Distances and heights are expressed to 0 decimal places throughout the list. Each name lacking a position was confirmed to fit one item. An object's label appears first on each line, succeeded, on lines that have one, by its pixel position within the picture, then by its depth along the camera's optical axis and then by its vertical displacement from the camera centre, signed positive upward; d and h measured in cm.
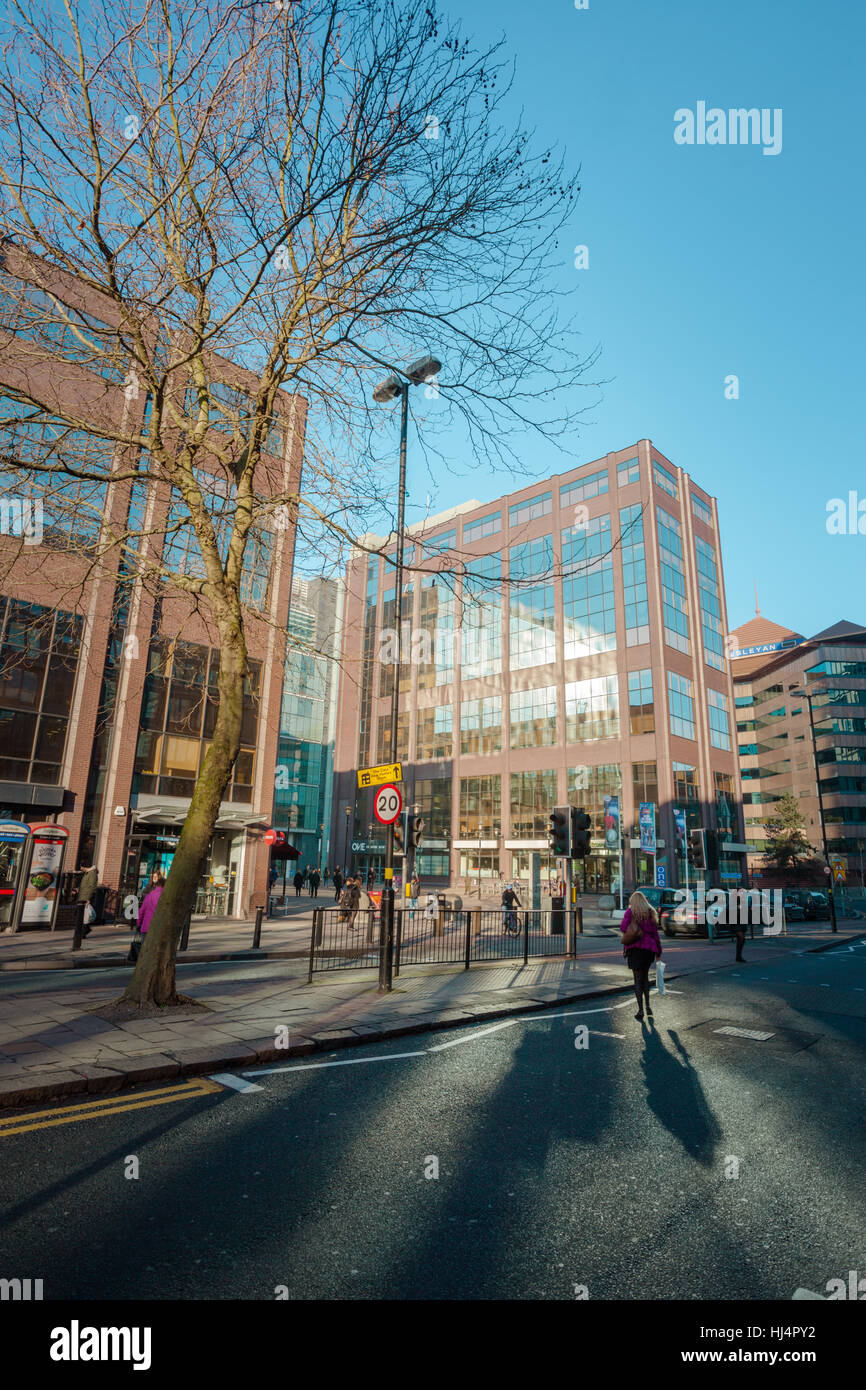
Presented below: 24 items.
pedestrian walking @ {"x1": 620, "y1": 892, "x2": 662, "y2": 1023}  948 -129
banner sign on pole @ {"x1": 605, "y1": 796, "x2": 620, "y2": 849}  3916 +179
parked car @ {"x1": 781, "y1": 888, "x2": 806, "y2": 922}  3638 -278
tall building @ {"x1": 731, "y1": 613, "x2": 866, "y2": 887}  7638 +1407
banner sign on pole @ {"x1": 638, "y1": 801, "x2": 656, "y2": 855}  4016 +128
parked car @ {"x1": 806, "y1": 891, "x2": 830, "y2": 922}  3788 -289
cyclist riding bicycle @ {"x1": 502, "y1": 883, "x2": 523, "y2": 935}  1782 -208
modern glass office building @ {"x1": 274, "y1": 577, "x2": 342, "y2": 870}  7194 +733
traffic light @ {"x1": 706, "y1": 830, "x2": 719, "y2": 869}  2353 +12
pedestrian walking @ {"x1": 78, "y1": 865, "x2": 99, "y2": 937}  1767 -132
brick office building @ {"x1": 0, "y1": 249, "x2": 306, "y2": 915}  2259 +334
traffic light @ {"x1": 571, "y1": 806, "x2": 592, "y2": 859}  1566 +29
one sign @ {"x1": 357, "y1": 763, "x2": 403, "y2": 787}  1114 +106
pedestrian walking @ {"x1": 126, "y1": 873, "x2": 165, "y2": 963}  1073 -109
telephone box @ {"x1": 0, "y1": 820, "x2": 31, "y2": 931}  1708 -84
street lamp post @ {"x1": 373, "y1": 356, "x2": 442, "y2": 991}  879 +573
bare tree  673 +631
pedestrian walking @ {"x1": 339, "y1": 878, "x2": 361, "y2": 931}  2238 -191
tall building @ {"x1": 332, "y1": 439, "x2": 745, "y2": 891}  4912 +1219
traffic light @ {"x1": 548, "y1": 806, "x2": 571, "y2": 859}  1578 +27
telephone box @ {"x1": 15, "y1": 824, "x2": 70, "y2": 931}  1759 -121
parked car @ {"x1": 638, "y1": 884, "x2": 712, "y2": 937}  2614 -268
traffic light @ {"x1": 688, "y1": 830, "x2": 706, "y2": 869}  2378 +7
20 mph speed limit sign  1077 +55
